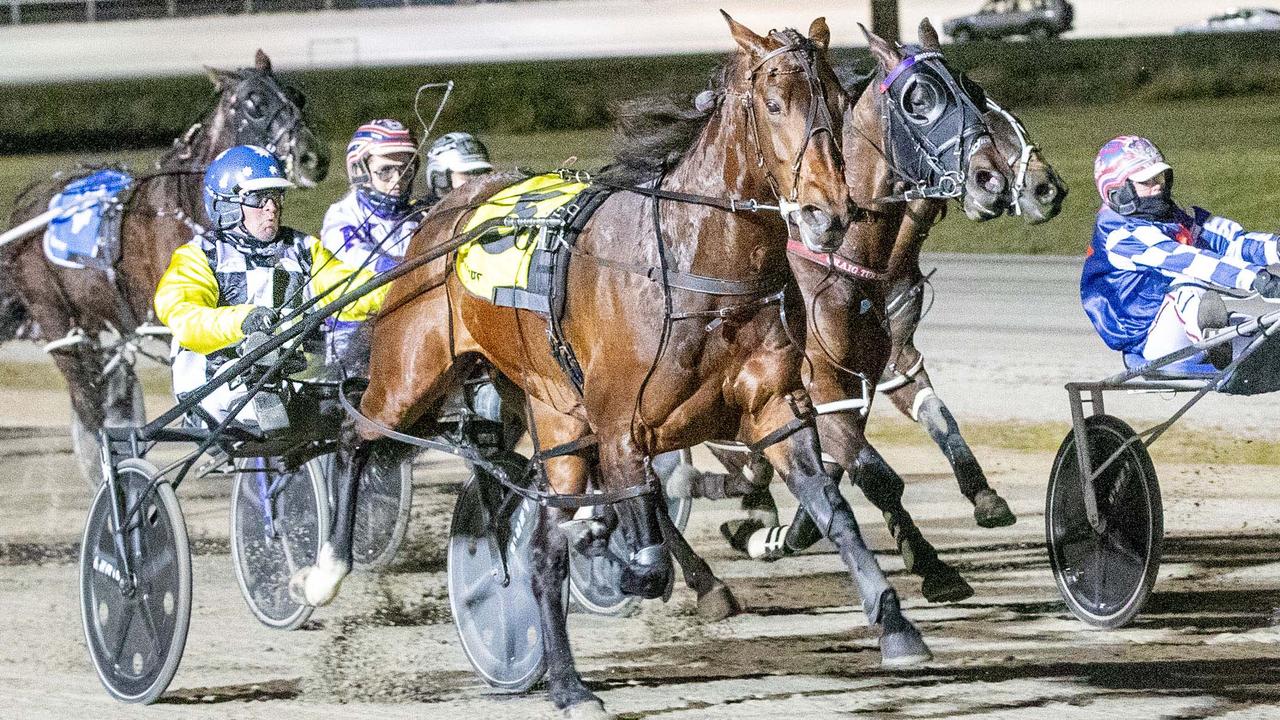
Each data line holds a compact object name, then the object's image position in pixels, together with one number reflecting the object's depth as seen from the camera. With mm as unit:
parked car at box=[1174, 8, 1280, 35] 56281
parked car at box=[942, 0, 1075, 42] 58687
